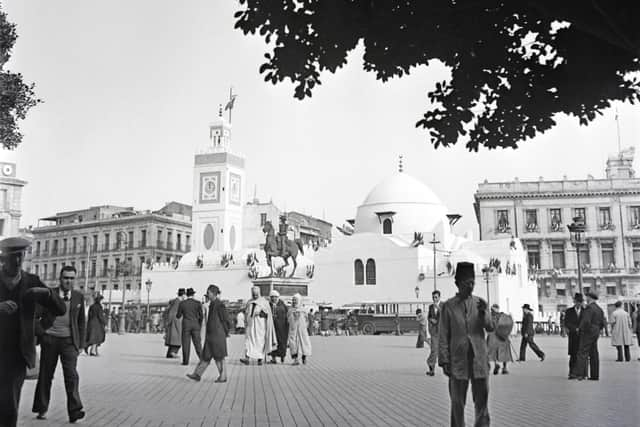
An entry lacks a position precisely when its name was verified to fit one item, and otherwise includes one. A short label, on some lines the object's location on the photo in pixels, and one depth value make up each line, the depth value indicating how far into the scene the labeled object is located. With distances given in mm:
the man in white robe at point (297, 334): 16297
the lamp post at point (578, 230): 19547
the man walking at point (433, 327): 13469
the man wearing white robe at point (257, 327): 15422
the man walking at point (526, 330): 17262
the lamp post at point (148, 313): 45997
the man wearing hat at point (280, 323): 16766
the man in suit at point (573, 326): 12859
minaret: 75125
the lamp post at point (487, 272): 41441
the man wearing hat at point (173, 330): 17609
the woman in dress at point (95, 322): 16953
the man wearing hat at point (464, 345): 6062
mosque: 48344
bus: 38094
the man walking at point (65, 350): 7688
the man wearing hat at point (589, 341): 12539
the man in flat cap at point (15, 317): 5113
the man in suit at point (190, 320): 15266
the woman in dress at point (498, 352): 13312
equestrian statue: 35781
